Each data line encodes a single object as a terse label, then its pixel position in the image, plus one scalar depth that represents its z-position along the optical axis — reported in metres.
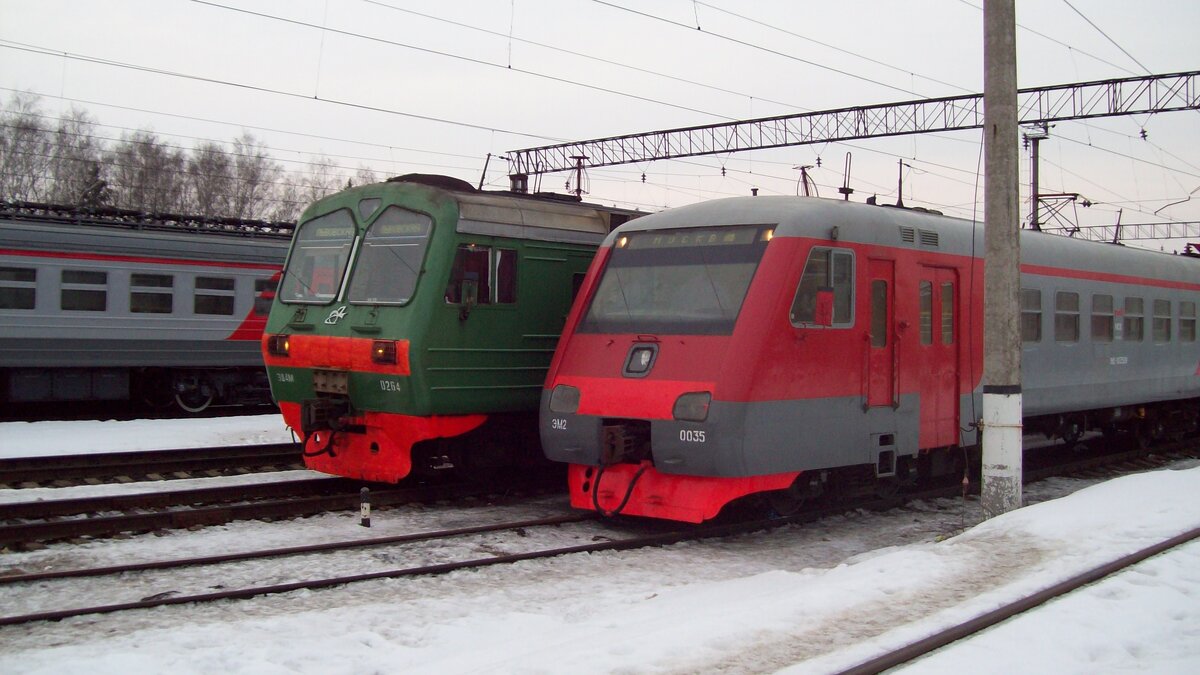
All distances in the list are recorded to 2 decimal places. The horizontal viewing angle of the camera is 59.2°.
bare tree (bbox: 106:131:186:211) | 47.81
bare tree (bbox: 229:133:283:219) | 53.69
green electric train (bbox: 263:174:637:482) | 10.52
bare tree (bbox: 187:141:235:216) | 51.25
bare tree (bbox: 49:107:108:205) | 44.80
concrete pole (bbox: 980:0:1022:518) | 9.59
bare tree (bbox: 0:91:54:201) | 44.22
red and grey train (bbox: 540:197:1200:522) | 8.91
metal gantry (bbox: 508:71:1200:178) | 23.08
